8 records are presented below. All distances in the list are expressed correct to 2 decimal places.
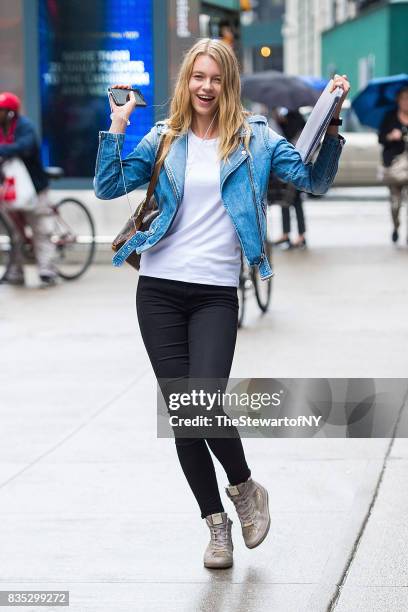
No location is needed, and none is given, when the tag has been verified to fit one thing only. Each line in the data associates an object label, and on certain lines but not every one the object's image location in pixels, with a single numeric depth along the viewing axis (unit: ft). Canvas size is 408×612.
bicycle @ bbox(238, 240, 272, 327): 33.01
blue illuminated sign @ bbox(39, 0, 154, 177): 50.52
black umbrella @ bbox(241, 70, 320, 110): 53.01
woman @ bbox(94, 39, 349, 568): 15.12
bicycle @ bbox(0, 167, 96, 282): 42.06
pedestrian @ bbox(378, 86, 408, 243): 51.13
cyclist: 40.73
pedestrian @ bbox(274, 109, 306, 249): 50.90
